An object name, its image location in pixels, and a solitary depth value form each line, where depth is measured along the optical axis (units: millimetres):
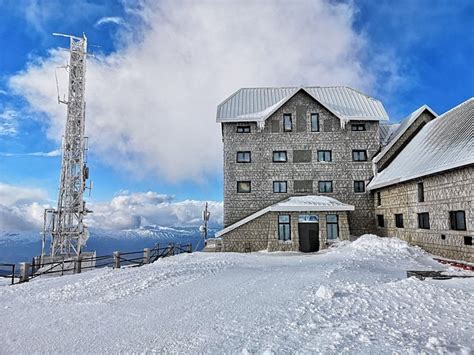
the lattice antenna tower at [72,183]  31516
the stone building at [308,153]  26672
